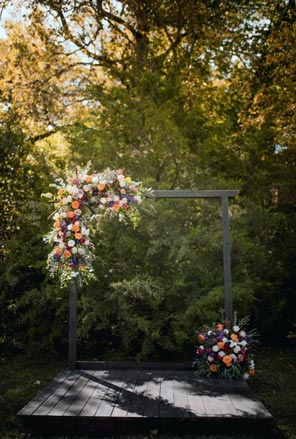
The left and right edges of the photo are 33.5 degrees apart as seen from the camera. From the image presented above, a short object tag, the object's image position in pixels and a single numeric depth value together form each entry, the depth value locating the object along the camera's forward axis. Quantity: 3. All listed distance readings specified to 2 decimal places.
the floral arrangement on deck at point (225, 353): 4.37
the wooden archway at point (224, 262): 4.60
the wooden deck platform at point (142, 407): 3.33
